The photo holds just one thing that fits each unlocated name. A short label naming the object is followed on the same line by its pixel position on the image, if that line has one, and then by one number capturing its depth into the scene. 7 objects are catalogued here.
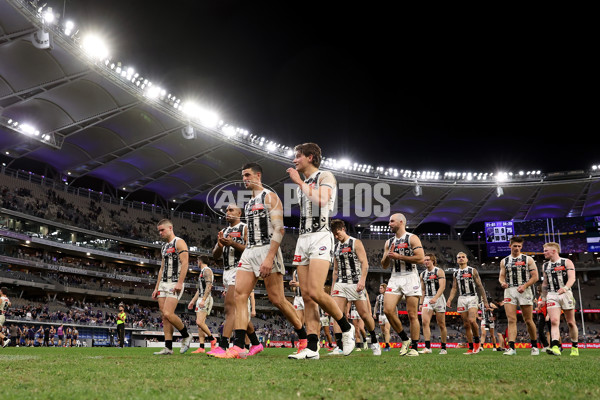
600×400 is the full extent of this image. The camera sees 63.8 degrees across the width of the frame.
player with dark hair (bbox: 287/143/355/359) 6.43
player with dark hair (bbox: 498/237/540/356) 10.77
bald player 9.40
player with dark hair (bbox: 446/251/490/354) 13.29
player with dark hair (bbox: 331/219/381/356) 10.12
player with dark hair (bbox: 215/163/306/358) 6.84
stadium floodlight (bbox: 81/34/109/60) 30.11
